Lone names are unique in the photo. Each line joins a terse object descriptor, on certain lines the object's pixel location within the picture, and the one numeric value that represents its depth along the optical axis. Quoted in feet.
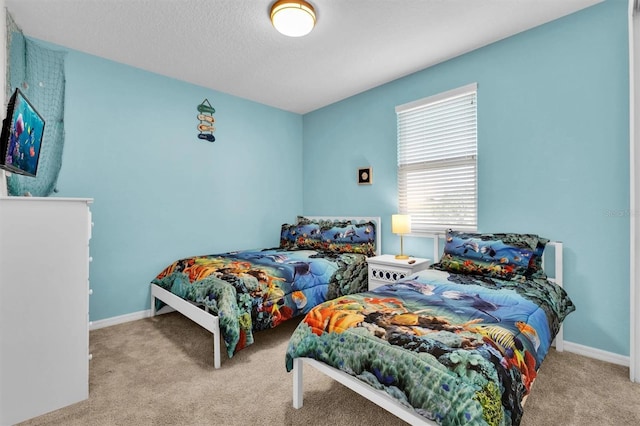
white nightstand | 9.62
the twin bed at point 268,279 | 7.40
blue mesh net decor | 7.78
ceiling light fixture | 7.07
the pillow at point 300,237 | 12.42
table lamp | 10.41
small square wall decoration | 12.57
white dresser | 5.22
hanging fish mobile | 12.03
